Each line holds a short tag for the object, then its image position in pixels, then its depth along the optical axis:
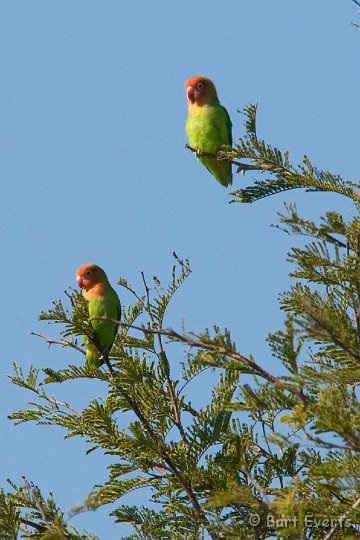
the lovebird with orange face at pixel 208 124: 12.92
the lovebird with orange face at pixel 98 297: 10.81
